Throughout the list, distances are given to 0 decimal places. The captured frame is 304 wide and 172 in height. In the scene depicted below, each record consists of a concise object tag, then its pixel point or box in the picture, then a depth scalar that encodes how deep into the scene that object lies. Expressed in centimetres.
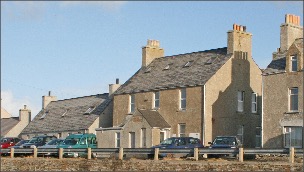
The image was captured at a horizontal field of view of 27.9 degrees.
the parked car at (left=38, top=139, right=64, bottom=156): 5002
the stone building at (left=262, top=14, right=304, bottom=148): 4622
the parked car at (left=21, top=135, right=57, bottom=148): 5366
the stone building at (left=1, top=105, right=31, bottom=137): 8256
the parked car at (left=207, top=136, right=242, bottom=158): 4131
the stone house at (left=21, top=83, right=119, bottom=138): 6506
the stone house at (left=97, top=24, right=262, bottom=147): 5319
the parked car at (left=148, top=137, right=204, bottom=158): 4281
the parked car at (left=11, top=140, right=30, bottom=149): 5525
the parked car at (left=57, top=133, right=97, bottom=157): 4932
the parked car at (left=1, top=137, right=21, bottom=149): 6042
